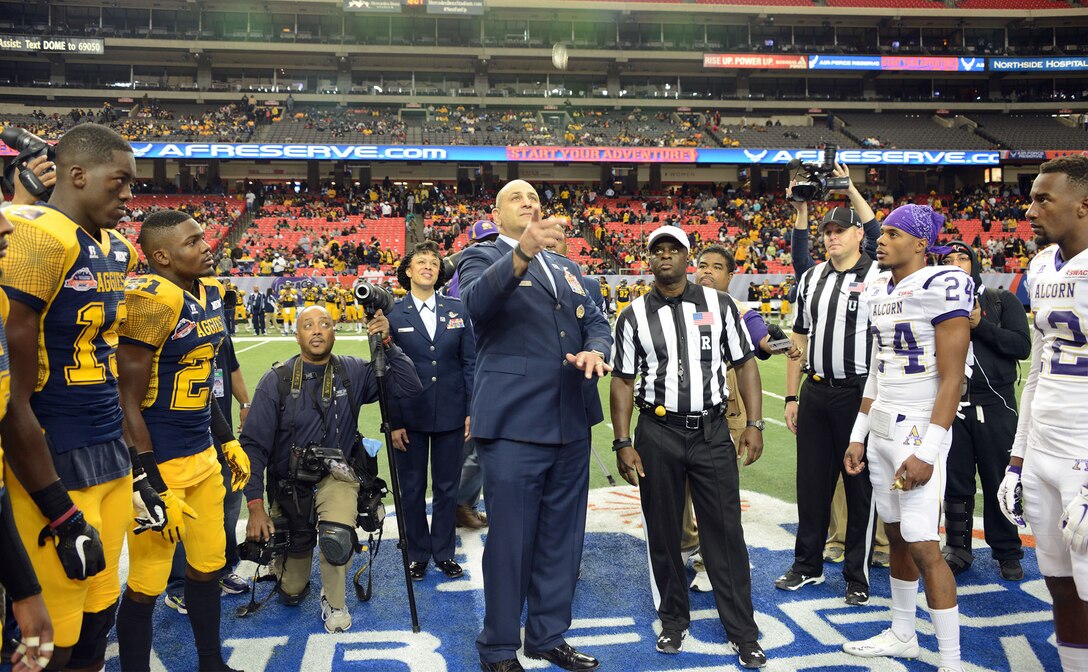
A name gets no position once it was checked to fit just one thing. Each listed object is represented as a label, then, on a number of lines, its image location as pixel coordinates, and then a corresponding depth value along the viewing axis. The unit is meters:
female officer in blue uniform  4.66
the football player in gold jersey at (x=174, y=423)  2.97
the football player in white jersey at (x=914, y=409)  3.25
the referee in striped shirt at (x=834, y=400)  4.25
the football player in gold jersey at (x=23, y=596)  1.87
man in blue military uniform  3.40
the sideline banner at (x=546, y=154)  36.28
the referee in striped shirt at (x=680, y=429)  3.68
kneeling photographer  3.96
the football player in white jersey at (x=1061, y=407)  2.82
